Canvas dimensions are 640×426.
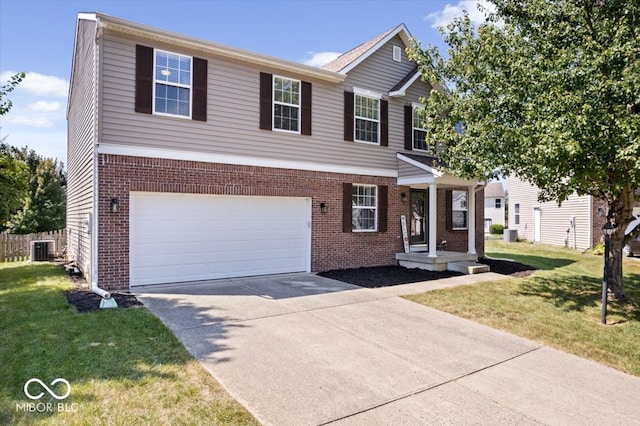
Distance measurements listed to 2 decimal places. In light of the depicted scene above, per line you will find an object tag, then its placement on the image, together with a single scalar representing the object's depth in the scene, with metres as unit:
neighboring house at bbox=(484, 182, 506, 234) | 42.28
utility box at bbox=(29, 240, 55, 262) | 13.51
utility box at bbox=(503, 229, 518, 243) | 25.38
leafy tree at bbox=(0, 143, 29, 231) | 11.63
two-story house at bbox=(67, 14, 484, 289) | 8.48
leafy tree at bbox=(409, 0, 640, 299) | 6.75
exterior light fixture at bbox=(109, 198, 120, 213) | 8.30
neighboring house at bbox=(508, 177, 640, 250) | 20.33
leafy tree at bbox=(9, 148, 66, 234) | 23.00
